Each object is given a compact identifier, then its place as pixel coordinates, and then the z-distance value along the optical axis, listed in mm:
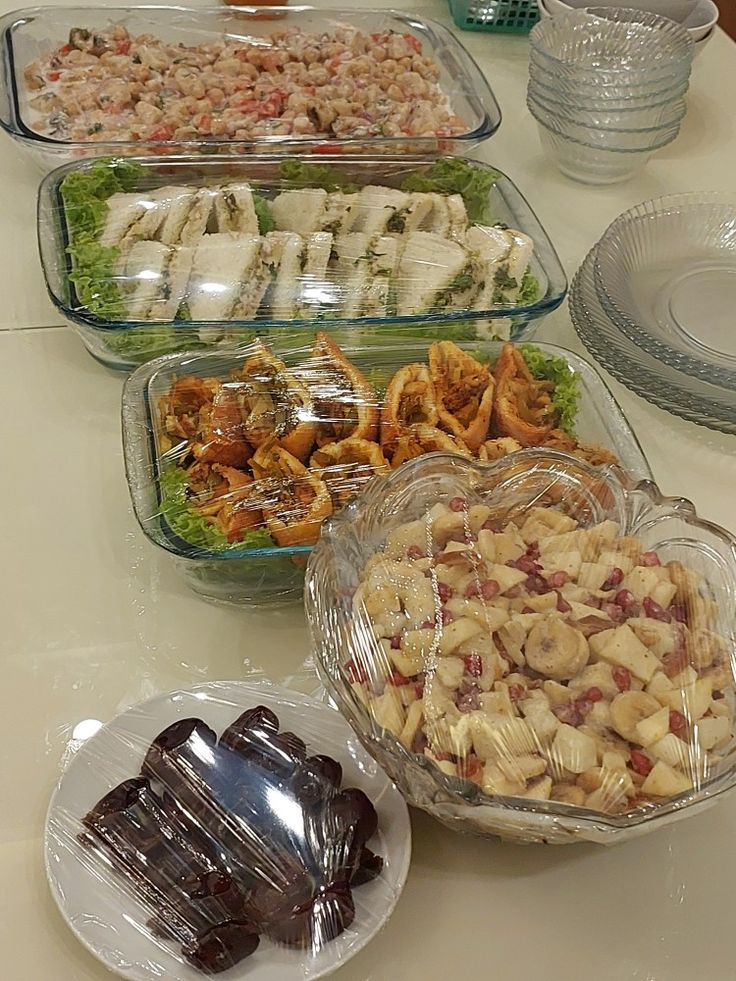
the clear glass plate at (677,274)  1305
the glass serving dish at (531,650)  653
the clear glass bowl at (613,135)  1556
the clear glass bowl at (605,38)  1644
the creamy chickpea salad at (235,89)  1507
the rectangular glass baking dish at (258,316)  1122
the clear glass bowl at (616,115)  1530
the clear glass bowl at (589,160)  1576
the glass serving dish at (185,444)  896
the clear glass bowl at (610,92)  1504
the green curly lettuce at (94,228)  1158
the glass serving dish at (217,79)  1453
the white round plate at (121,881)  670
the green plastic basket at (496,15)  1957
